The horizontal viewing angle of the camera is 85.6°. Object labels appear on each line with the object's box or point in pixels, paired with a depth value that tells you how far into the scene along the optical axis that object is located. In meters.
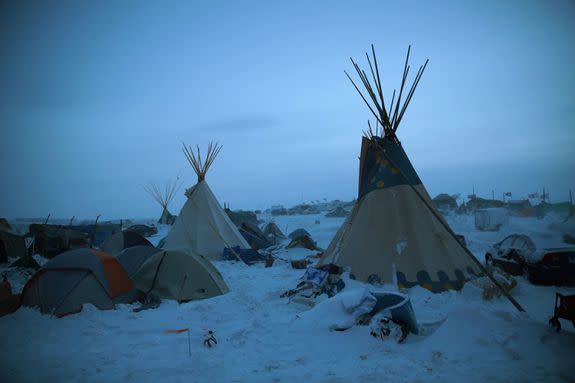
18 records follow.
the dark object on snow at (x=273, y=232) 17.45
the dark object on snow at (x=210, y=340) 4.13
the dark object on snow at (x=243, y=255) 10.95
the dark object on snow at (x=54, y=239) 12.09
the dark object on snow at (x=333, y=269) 7.04
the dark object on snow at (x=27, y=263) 9.09
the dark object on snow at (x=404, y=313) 4.12
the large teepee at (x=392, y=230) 6.36
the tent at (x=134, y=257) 7.29
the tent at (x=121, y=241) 11.34
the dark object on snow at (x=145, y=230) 22.24
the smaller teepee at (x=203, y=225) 11.74
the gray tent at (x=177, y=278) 6.42
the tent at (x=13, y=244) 11.45
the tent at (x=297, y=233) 15.08
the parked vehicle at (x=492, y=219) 18.23
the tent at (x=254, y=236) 14.31
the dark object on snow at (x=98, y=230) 16.88
